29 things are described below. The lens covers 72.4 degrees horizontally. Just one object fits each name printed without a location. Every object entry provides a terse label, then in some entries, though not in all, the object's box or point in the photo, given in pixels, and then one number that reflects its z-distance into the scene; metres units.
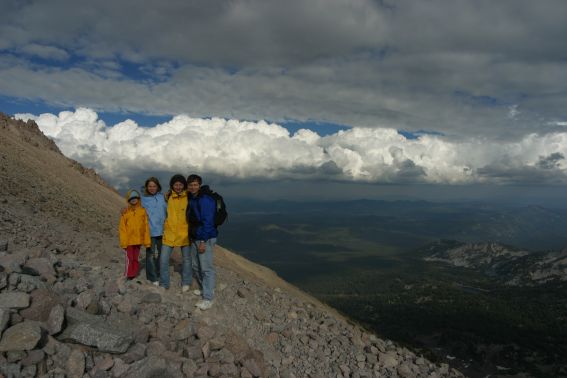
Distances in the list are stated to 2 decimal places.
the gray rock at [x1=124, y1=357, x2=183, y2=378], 7.47
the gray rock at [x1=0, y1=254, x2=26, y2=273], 8.95
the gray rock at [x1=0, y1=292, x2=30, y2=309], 7.67
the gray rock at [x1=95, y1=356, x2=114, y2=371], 7.49
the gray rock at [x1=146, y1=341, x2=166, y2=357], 8.48
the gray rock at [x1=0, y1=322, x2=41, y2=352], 6.88
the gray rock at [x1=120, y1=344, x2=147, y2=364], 7.93
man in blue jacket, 12.20
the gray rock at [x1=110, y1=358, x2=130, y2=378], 7.49
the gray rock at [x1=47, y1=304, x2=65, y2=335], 7.70
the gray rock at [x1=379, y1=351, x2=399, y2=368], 13.32
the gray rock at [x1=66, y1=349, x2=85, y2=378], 7.19
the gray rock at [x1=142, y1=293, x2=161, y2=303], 10.77
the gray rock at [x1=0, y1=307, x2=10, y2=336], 7.05
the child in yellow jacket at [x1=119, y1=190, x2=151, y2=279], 12.64
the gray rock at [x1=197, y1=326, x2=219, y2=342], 9.84
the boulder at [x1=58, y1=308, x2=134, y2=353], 7.80
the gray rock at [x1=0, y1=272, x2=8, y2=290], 8.18
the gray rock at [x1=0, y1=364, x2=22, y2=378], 6.50
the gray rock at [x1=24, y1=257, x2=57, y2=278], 9.84
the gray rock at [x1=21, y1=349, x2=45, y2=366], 6.84
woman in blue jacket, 13.02
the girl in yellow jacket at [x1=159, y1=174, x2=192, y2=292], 12.62
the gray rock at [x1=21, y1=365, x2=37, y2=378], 6.71
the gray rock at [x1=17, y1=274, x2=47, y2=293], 8.27
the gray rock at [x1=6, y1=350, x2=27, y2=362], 6.75
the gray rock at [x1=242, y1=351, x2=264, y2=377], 9.67
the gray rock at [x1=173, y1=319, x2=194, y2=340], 9.66
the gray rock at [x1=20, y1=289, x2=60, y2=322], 7.81
